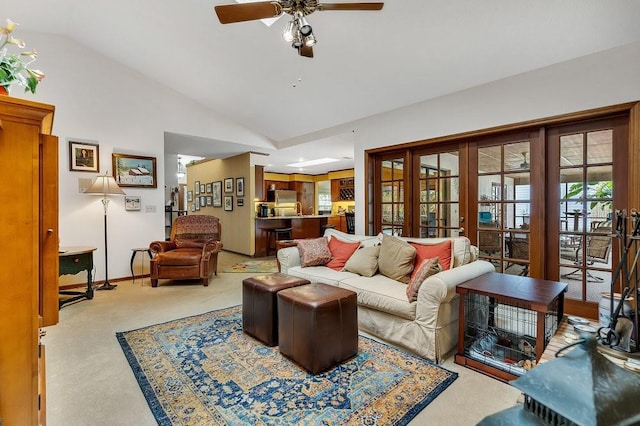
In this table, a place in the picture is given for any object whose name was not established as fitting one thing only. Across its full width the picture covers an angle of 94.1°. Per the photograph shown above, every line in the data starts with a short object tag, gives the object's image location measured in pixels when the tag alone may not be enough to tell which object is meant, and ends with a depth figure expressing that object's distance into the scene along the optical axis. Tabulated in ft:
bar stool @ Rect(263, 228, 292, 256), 22.54
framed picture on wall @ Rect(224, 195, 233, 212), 23.45
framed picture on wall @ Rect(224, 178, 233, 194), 23.34
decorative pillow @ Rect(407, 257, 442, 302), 7.54
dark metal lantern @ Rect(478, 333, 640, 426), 1.98
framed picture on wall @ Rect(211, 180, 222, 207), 24.77
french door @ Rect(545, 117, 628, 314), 9.13
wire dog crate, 6.16
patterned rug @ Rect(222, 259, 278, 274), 17.21
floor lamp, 13.09
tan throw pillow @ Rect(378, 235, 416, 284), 9.15
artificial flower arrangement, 3.13
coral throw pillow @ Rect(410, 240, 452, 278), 8.77
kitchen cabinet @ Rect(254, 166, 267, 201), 21.98
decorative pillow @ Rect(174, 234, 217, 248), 15.65
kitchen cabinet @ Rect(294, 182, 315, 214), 35.86
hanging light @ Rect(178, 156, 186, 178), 37.29
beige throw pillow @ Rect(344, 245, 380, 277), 9.88
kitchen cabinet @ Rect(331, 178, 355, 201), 32.19
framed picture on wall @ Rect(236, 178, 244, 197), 22.13
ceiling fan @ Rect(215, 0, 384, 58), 6.50
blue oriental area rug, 5.34
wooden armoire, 2.78
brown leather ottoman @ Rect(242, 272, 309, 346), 7.97
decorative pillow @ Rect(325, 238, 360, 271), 11.14
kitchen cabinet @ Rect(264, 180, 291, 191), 34.36
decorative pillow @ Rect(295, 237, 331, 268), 11.43
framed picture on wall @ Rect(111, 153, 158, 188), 14.84
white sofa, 7.13
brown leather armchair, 14.06
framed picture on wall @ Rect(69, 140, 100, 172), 13.56
